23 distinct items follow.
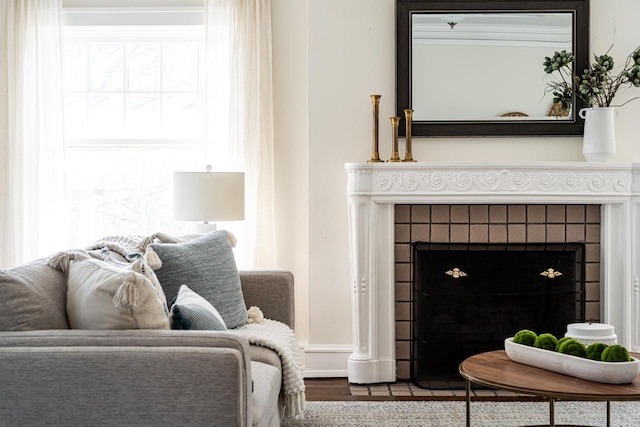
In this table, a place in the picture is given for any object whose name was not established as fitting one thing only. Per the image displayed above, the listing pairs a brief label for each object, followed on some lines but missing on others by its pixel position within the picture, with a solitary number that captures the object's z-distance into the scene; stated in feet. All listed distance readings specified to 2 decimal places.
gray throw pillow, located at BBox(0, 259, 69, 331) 7.50
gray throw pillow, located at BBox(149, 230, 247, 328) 10.59
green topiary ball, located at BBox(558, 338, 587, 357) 8.61
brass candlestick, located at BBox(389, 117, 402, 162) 14.11
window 15.78
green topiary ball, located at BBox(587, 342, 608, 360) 8.45
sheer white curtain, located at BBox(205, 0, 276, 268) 14.92
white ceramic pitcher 13.92
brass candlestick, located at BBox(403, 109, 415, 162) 14.11
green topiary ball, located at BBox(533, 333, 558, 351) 8.96
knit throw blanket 9.83
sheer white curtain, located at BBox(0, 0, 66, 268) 15.12
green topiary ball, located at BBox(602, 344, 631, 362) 8.25
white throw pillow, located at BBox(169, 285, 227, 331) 8.21
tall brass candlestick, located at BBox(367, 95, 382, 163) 14.10
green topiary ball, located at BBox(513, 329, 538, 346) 9.21
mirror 14.43
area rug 11.58
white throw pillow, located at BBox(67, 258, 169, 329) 7.41
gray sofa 6.81
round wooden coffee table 7.80
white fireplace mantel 13.60
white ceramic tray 8.16
